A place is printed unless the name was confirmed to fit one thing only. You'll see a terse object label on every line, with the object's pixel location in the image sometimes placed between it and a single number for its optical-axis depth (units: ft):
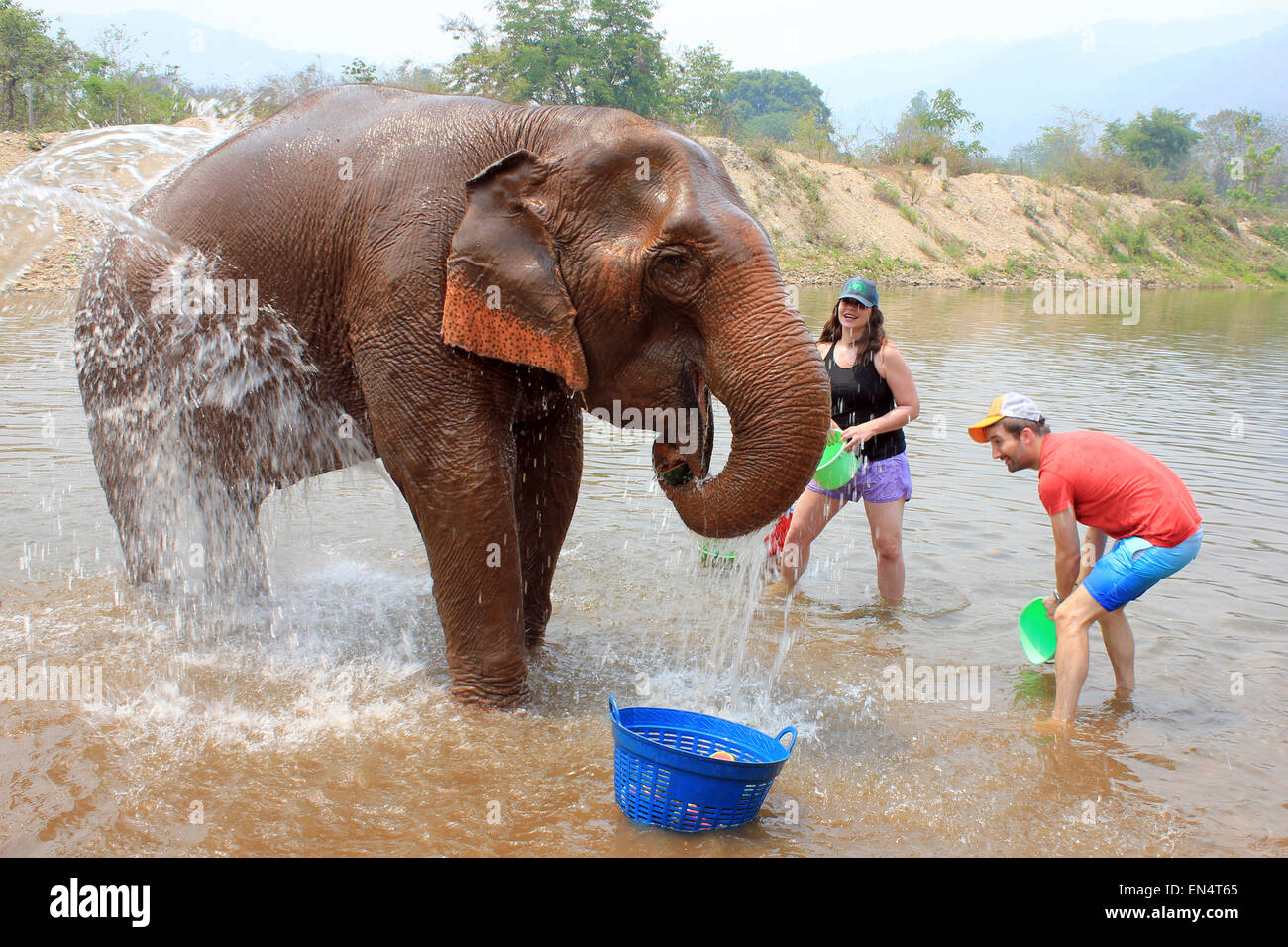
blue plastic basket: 11.21
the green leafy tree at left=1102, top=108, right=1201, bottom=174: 245.65
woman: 19.84
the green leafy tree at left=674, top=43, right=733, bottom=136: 175.52
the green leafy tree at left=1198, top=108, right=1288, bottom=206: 229.25
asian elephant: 12.32
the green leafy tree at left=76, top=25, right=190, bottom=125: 92.27
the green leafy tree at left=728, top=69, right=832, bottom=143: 347.85
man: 15.46
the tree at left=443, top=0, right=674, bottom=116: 119.96
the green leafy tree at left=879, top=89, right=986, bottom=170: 165.07
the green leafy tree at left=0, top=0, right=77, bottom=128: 89.35
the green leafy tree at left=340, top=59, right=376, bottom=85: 115.75
